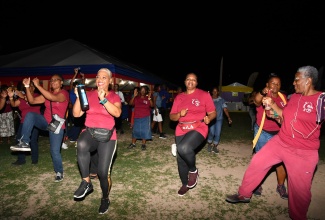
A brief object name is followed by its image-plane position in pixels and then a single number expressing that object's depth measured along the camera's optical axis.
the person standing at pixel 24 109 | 4.90
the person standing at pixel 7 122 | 7.50
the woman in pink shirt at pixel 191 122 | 3.92
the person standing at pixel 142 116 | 7.20
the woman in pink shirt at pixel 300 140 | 2.87
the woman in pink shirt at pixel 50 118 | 4.37
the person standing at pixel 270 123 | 3.86
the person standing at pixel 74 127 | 8.07
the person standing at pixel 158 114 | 9.11
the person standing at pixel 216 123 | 6.92
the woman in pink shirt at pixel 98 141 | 3.16
